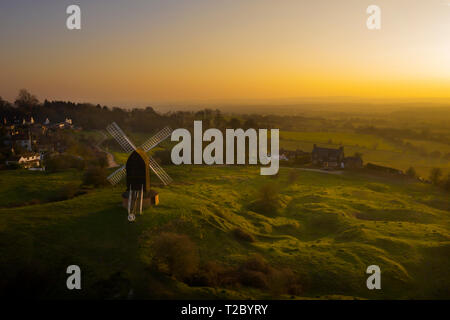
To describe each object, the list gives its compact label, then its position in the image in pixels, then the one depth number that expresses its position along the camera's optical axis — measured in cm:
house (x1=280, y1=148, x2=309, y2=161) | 8955
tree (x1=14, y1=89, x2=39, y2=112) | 13208
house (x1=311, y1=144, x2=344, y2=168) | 8156
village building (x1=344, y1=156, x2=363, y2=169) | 7864
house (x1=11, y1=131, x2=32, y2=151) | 8200
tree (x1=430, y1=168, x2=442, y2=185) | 6450
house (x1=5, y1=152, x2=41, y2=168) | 6596
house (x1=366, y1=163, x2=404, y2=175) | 7156
